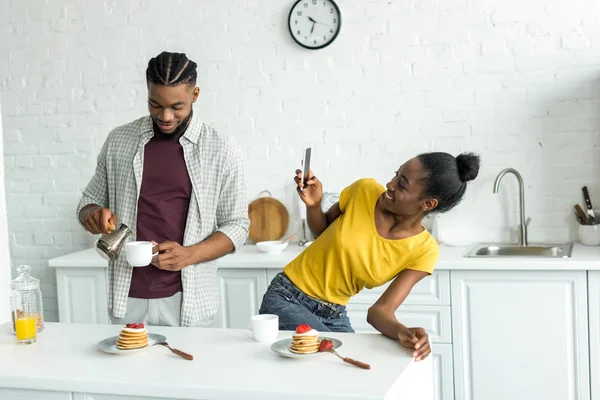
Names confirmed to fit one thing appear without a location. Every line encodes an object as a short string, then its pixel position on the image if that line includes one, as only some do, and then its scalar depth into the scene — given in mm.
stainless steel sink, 4082
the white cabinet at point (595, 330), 3613
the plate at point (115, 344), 2365
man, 2779
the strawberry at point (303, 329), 2301
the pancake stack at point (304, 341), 2268
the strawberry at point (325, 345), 2275
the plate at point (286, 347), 2238
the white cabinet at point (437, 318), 3830
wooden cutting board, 4582
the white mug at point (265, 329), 2430
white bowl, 4215
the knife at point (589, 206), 4070
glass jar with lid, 2535
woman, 2637
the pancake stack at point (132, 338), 2391
